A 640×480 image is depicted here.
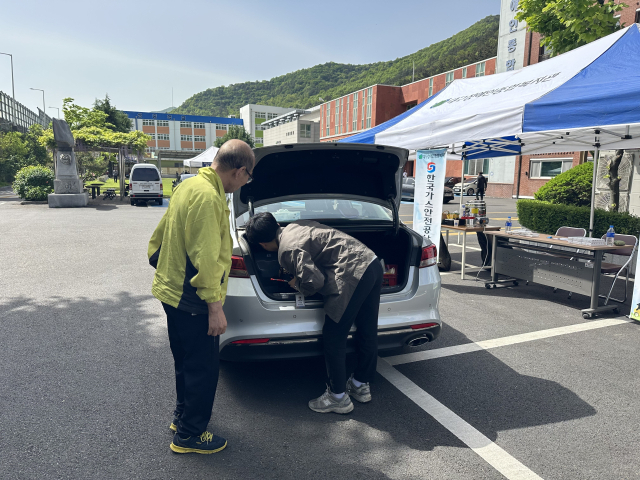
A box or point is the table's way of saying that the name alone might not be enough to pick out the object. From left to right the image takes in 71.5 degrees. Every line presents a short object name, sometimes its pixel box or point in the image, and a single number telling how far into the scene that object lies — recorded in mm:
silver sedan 3027
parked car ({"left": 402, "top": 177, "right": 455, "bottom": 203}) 24344
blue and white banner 6801
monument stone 18656
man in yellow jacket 2291
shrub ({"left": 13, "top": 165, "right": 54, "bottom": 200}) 19922
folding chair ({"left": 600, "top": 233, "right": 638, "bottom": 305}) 5691
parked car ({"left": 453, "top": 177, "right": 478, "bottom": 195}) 31281
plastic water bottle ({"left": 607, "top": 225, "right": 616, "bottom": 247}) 5664
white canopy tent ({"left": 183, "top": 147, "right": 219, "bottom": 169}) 28422
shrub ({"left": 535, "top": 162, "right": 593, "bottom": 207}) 13594
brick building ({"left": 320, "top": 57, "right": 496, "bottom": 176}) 39281
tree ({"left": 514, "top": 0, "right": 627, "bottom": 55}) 9266
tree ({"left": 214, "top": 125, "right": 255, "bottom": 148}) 88988
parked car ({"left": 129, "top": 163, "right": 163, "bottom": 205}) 20438
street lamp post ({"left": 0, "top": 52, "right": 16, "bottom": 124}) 99094
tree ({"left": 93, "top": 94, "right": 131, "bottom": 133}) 59188
